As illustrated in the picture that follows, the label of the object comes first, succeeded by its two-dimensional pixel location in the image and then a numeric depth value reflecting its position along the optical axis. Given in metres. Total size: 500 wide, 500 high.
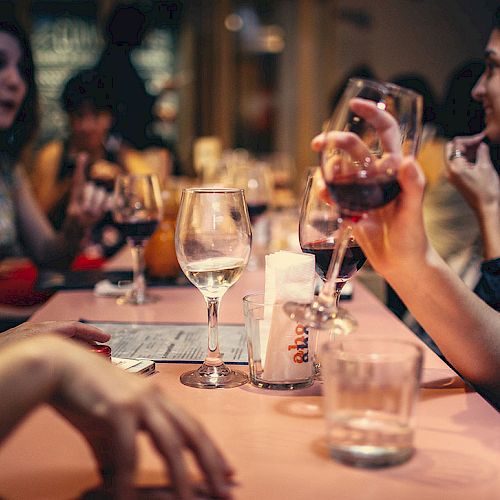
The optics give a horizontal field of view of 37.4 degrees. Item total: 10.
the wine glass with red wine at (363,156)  0.92
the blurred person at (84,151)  3.89
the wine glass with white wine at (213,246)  1.10
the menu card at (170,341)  1.22
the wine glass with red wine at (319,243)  1.19
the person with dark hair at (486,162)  1.96
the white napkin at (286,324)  1.05
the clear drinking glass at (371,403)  0.76
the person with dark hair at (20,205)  2.72
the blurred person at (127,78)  5.15
